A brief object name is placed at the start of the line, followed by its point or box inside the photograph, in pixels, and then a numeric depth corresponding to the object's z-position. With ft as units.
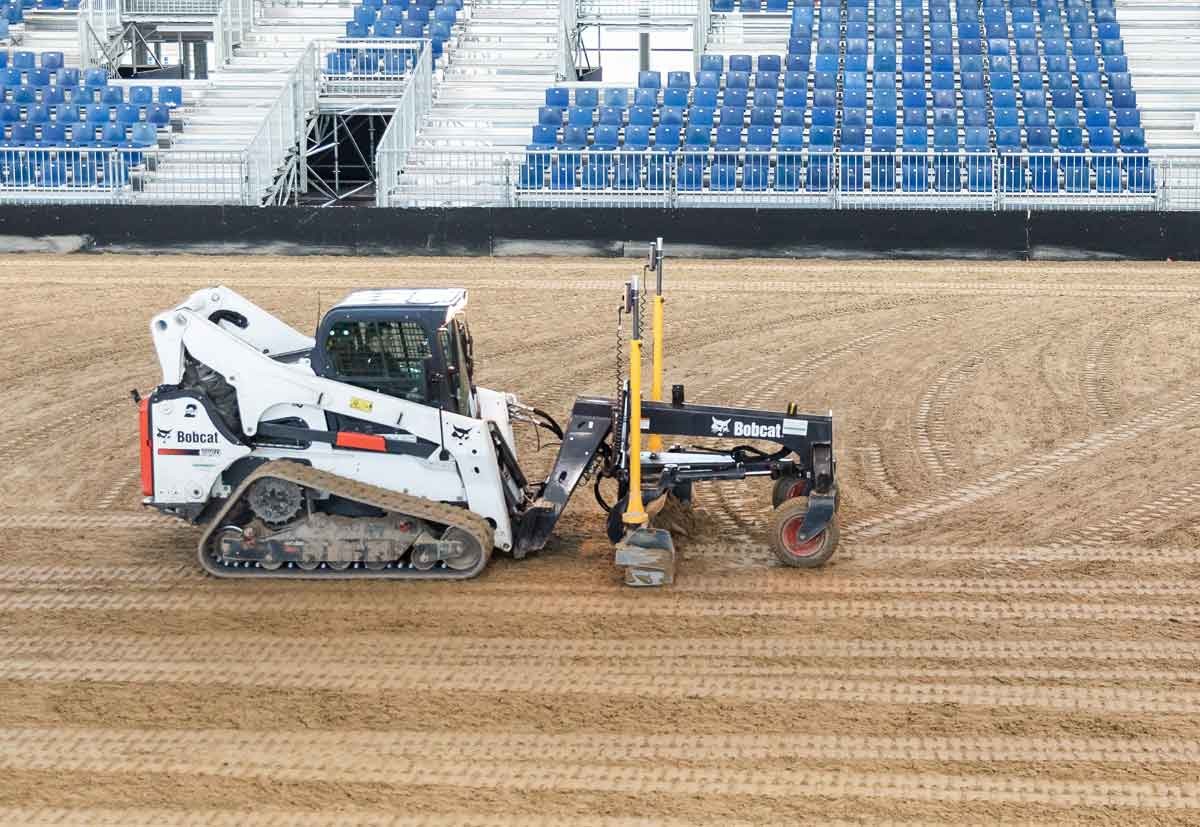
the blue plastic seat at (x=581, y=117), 101.91
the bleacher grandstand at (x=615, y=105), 92.89
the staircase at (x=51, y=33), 113.60
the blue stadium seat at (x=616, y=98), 103.35
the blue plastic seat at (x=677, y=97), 103.35
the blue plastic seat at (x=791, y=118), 100.94
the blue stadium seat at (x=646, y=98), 102.99
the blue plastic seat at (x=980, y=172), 91.76
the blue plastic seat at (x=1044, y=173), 91.61
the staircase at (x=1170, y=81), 91.35
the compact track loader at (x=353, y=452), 38.29
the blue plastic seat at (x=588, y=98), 103.91
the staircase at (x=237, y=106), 96.02
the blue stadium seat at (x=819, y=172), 92.22
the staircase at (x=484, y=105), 96.32
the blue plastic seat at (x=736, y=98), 103.24
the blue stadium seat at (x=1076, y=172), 91.30
